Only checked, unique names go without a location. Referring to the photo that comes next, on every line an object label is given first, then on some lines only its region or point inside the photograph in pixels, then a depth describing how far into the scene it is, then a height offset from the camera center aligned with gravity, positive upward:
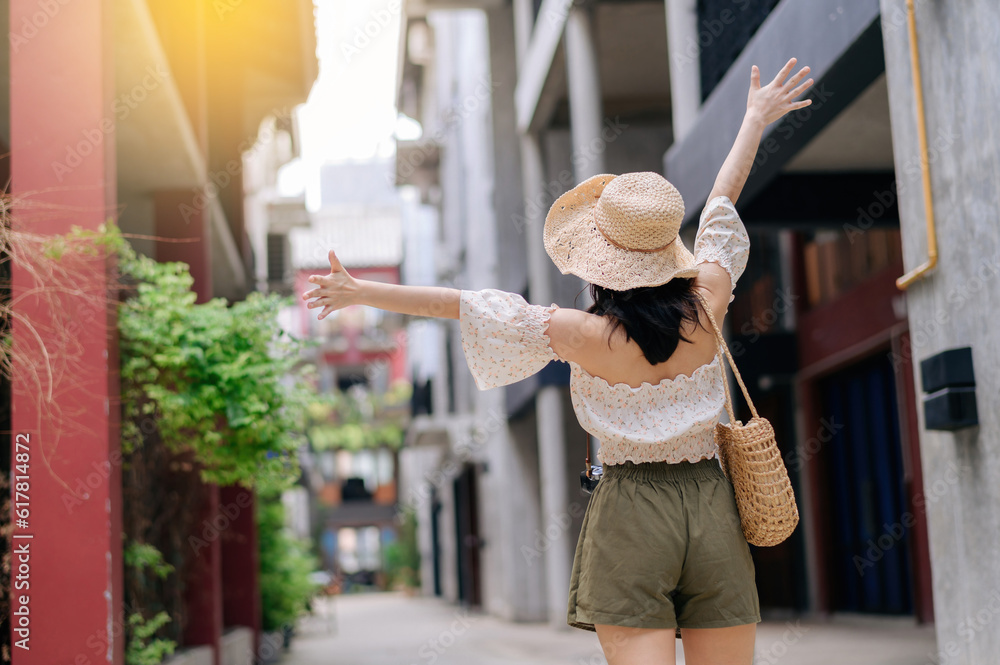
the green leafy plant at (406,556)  35.34 -2.54
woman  2.35 +0.14
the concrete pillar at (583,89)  10.85 +3.71
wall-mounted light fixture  4.39 +0.23
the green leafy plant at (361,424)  41.56 +2.01
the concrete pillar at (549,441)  12.97 +0.33
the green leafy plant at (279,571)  12.96 -1.06
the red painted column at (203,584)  8.77 -0.78
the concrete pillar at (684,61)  8.52 +3.06
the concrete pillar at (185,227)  8.92 +2.05
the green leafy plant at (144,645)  6.42 -0.92
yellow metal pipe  4.65 +1.23
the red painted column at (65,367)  4.96 +0.56
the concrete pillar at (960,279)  4.27 +0.69
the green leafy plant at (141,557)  6.57 -0.40
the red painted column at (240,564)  11.77 -0.85
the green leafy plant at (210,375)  5.95 +0.60
